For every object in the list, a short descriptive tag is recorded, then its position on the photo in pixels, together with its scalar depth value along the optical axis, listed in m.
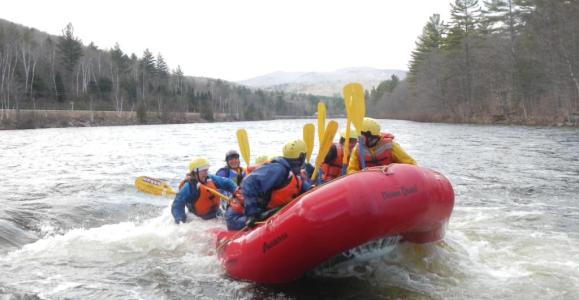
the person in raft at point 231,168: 8.96
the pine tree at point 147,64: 81.75
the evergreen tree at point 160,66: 87.58
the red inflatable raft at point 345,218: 4.45
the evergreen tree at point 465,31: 44.03
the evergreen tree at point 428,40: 58.14
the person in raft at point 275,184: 5.38
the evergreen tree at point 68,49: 65.75
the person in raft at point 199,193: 7.39
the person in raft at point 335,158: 7.72
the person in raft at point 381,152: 6.60
